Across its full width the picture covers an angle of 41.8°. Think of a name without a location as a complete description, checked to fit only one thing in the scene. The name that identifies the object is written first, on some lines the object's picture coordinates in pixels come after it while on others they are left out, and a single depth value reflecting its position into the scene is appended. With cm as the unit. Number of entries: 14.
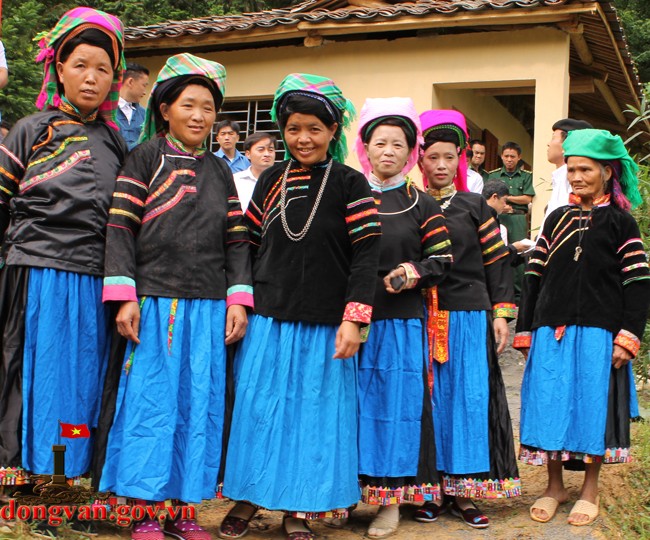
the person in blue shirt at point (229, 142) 772
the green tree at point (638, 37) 1608
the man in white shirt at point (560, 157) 551
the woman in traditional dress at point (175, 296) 348
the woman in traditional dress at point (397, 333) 393
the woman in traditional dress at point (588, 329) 420
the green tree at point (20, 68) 1019
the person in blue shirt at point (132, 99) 613
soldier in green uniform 989
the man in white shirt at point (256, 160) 686
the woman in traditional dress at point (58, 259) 347
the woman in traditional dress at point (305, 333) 365
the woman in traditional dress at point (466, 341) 420
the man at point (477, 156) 1038
